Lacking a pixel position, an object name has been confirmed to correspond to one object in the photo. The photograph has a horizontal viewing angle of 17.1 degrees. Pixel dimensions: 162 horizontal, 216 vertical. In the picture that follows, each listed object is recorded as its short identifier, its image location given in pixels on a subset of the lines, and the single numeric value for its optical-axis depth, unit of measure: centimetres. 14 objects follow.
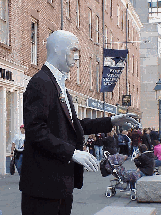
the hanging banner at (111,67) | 2480
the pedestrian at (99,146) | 2506
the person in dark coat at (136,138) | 2831
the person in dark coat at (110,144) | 2269
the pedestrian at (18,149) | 1448
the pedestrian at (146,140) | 2792
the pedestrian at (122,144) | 2953
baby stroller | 1276
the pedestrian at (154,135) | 3300
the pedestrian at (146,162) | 1280
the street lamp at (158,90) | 3237
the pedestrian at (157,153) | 1783
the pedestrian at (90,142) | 2551
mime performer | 320
